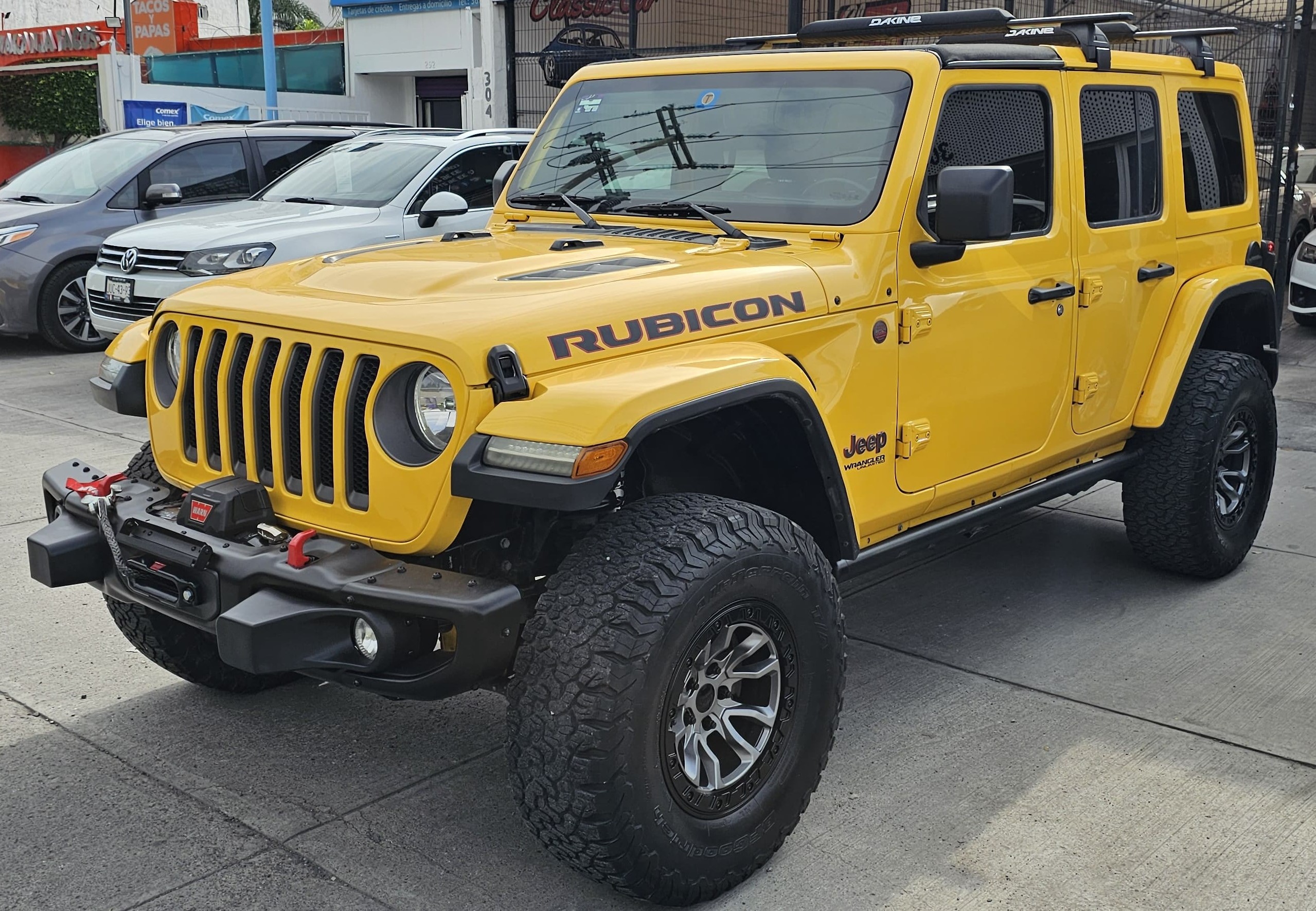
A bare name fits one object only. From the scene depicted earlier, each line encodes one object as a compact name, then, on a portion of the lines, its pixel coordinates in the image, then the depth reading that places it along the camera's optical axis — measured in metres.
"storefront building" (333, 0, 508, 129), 19.67
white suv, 8.80
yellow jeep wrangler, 2.88
